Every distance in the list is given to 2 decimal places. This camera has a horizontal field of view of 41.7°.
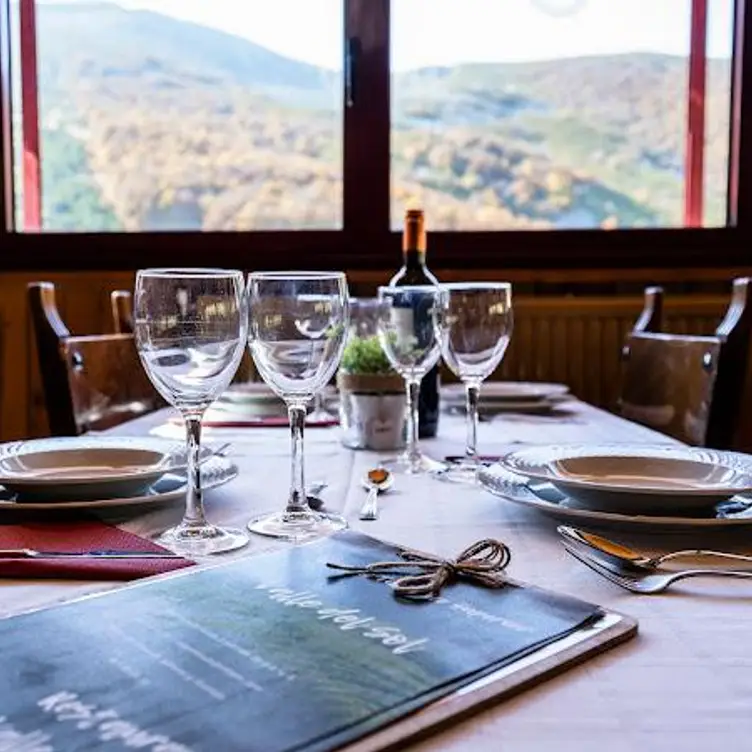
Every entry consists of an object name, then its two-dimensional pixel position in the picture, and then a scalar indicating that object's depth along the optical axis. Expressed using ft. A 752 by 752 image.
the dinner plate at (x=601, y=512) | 2.20
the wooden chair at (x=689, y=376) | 4.76
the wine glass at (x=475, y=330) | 3.46
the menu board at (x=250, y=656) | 1.19
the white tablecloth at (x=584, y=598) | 1.25
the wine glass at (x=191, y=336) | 2.21
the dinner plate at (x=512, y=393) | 5.22
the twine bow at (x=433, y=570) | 1.73
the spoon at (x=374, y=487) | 2.55
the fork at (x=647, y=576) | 1.86
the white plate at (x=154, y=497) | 2.39
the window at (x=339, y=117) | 8.59
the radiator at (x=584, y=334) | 8.18
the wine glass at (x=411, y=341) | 3.34
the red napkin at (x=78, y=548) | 1.92
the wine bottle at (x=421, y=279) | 4.13
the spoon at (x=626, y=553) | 1.98
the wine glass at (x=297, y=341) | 2.37
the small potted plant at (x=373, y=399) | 3.78
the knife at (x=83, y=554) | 2.00
